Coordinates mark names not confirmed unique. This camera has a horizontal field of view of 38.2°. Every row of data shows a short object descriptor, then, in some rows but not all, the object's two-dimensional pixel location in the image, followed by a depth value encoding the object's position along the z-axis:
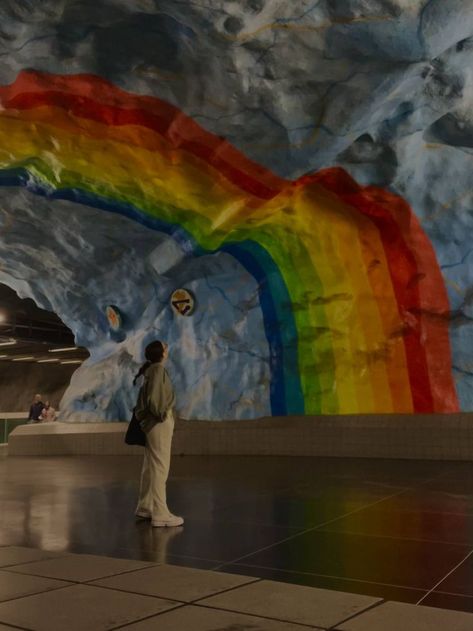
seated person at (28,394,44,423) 17.62
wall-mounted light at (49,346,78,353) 25.64
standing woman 5.04
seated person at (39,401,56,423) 18.52
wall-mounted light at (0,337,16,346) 22.95
